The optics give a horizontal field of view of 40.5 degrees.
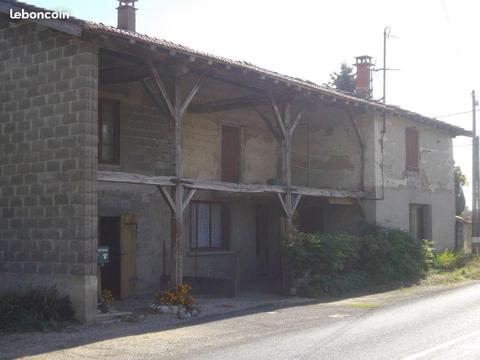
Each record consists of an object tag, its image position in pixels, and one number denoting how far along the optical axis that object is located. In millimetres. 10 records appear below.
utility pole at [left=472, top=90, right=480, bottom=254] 25781
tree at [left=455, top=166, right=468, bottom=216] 30438
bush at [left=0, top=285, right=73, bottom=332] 10031
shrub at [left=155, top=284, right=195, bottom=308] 12016
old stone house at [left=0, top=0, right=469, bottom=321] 11320
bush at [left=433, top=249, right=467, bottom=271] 20516
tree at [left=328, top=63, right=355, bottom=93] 38406
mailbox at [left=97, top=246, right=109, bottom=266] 11438
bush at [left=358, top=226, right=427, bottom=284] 17250
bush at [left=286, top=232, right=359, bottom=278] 15398
